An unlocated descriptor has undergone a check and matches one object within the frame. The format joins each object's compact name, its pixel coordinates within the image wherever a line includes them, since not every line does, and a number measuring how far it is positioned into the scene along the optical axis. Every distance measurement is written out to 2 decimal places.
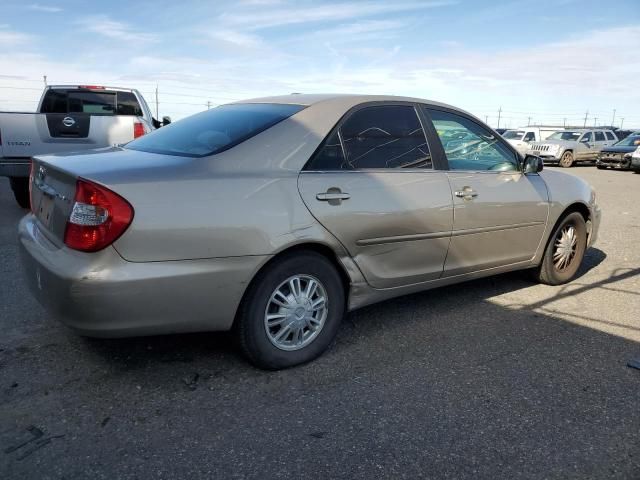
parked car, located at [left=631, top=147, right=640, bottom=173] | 19.34
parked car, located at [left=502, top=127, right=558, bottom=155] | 24.22
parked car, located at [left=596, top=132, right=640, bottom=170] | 20.44
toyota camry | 2.65
